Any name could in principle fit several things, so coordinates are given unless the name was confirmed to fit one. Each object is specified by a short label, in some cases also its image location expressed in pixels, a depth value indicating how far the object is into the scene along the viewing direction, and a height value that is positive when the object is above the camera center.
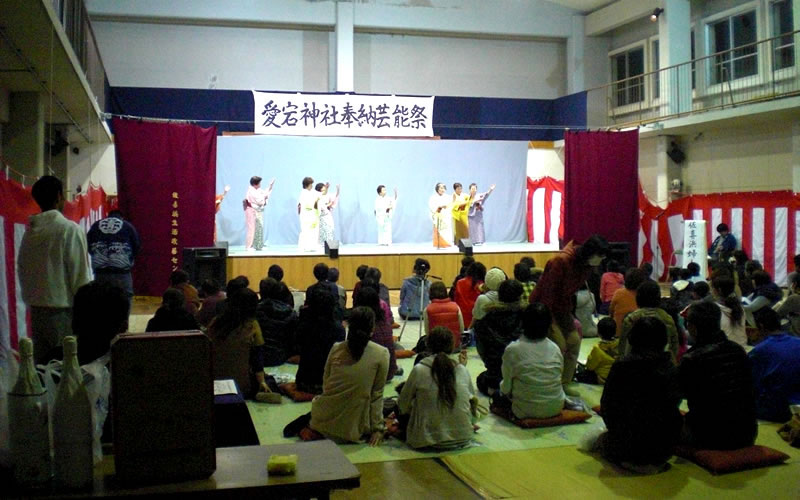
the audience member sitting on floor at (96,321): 2.21 -0.20
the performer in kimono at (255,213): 12.41 +0.68
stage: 10.62 -0.11
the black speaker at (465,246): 11.48 +0.10
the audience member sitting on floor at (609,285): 8.20 -0.37
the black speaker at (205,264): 9.25 -0.12
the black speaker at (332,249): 10.85 +0.06
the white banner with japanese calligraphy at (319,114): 11.10 +2.06
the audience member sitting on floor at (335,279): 6.83 -0.25
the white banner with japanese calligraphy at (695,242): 10.34 +0.12
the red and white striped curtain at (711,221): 11.30 +0.50
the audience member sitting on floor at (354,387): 3.99 -0.71
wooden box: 1.45 -0.28
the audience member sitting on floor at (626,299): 6.16 -0.40
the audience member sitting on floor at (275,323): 5.97 -0.56
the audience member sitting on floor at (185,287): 6.17 -0.27
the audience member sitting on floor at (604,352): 5.28 -0.71
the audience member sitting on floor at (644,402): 3.54 -0.71
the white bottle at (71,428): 1.46 -0.34
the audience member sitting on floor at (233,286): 5.15 -0.22
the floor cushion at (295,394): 4.96 -0.93
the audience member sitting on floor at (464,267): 7.36 -0.14
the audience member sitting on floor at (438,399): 3.91 -0.77
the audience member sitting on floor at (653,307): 4.78 -0.36
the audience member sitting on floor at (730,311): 6.04 -0.49
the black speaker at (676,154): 13.62 +1.75
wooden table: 1.47 -0.46
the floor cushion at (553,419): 4.41 -0.99
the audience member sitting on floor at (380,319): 5.00 -0.47
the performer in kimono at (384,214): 13.42 +0.70
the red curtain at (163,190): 9.55 +0.84
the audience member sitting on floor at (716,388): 3.64 -0.67
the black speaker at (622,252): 10.58 -0.01
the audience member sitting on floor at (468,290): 7.11 -0.36
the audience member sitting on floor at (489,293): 5.69 -0.32
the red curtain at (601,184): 11.56 +1.04
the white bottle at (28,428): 1.46 -0.33
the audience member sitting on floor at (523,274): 6.40 -0.19
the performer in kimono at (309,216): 12.38 +0.62
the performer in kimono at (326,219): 12.78 +0.59
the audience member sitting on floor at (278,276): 6.41 -0.19
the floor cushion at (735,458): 3.60 -1.01
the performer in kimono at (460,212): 13.30 +0.71
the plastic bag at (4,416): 1.50 -0.32
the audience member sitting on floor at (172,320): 4.26 -0.37
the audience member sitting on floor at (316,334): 4.85 -0.52
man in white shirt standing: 3.48 -0.06
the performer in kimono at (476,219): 13.65 +0.61
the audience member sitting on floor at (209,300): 5.68 -0.35
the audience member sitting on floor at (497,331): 5.17 -0.55
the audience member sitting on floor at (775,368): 4.30 -0.68
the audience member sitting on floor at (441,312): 5.82 -0.46
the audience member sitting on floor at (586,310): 7.23 -0.57
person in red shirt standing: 4.79 -0.21
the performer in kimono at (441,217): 13.23 +0.62
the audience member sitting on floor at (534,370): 4.38 -0.69
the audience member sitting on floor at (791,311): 5.69 -0.47
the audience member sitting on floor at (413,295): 7.60 -0.43
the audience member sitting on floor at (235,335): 4.70 -0.50
